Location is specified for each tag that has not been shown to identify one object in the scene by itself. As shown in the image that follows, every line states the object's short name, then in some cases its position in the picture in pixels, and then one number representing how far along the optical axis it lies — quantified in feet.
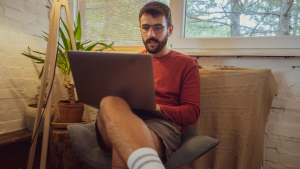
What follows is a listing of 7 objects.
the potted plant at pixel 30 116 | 5.30
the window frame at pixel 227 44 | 4.07
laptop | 2.27
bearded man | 2.22
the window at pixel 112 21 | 6.01
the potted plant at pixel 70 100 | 4.73
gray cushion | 2.79
